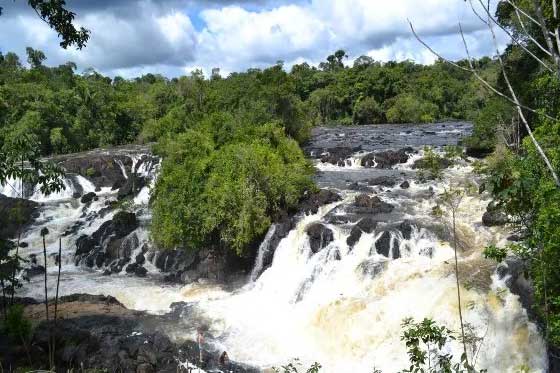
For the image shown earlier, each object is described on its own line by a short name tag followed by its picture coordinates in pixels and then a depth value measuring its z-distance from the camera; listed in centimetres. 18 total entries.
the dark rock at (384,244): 1686
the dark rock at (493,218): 1709
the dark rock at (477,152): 2988
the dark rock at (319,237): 1800
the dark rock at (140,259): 2200
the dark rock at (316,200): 2039
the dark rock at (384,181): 2443
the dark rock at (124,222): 2388
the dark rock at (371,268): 1608
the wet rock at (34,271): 2164
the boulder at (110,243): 2266
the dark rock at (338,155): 3164
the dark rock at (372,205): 1997
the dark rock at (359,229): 1752
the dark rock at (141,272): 2105
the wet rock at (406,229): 1692
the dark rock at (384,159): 3034
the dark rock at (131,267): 2151
